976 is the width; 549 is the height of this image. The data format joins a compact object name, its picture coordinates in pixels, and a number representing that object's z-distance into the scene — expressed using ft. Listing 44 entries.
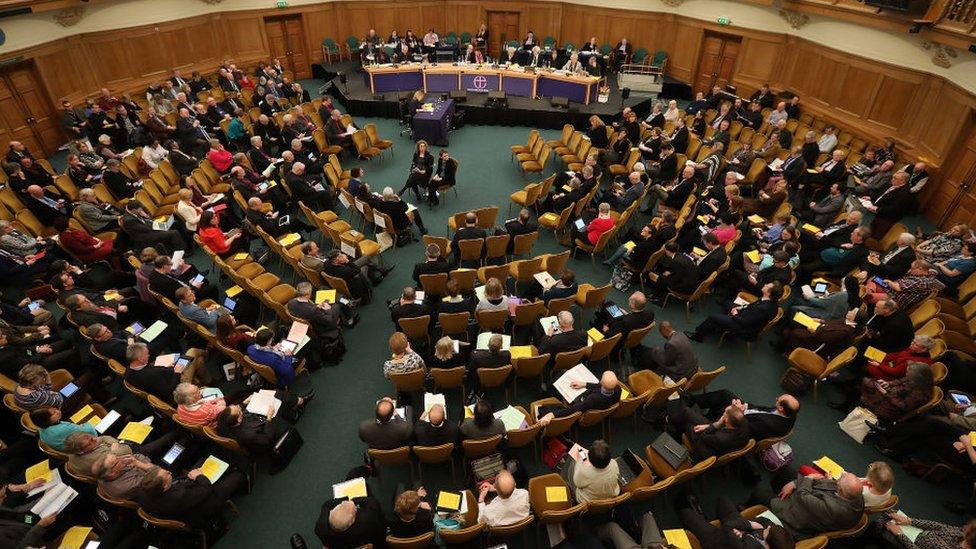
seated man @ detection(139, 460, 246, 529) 14.69
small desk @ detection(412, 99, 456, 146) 45.14
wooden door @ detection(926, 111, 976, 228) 32.40
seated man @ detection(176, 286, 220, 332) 22.03
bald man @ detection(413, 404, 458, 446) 16.93
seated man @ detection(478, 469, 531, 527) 14.85
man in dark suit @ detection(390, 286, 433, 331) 22.45
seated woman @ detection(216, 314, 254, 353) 20.45
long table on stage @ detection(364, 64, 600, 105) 53.01
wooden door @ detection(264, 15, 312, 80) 61.05
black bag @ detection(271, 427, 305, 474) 18.93
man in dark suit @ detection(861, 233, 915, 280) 25.23
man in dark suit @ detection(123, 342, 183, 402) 18.84
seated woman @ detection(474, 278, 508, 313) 22.49
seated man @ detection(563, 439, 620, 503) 14.90
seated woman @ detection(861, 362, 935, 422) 18.37
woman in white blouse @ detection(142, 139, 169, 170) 36.73
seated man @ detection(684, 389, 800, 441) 16.93
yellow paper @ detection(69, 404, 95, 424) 18.58
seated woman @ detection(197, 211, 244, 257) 27.45
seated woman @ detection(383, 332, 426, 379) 19.69
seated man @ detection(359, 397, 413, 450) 17.24
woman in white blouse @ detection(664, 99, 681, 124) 45.19
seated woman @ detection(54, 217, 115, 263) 26.71
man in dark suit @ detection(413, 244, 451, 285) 25.21
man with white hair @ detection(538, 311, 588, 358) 20.76
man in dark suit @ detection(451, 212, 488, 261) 28.22
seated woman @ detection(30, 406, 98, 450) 16.66
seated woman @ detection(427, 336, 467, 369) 19.74
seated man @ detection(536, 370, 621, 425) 17.99
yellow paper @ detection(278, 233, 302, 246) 29.01
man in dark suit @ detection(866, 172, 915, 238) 30.22
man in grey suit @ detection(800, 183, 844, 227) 30.63
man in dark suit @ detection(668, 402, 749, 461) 16.70
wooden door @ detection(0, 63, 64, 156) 40.22
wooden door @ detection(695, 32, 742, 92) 55.77
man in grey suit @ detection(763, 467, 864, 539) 14.25
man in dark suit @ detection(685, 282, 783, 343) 23.21
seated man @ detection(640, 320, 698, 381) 20.20
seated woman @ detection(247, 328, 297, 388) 20.02
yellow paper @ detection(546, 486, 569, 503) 15.67
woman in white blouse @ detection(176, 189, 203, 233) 29.53
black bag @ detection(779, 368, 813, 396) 22.30
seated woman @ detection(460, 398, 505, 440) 17.01
